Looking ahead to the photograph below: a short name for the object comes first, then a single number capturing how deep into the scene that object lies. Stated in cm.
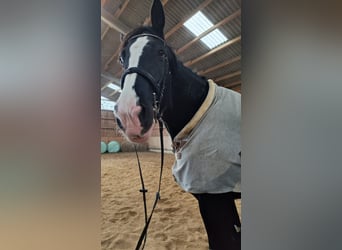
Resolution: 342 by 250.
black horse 70
